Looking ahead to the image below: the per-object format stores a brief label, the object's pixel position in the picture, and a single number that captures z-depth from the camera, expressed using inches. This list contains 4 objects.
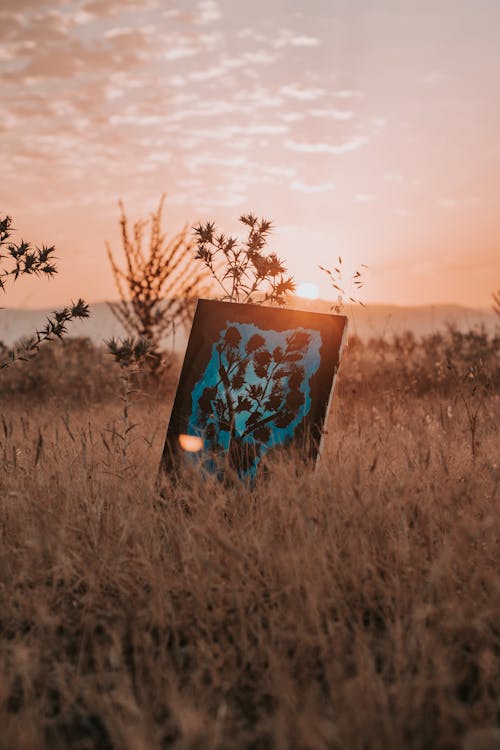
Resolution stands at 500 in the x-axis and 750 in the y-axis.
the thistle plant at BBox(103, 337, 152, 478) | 165.6
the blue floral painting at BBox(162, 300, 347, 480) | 168.2
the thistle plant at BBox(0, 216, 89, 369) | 185.2
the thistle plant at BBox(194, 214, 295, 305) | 210.7
